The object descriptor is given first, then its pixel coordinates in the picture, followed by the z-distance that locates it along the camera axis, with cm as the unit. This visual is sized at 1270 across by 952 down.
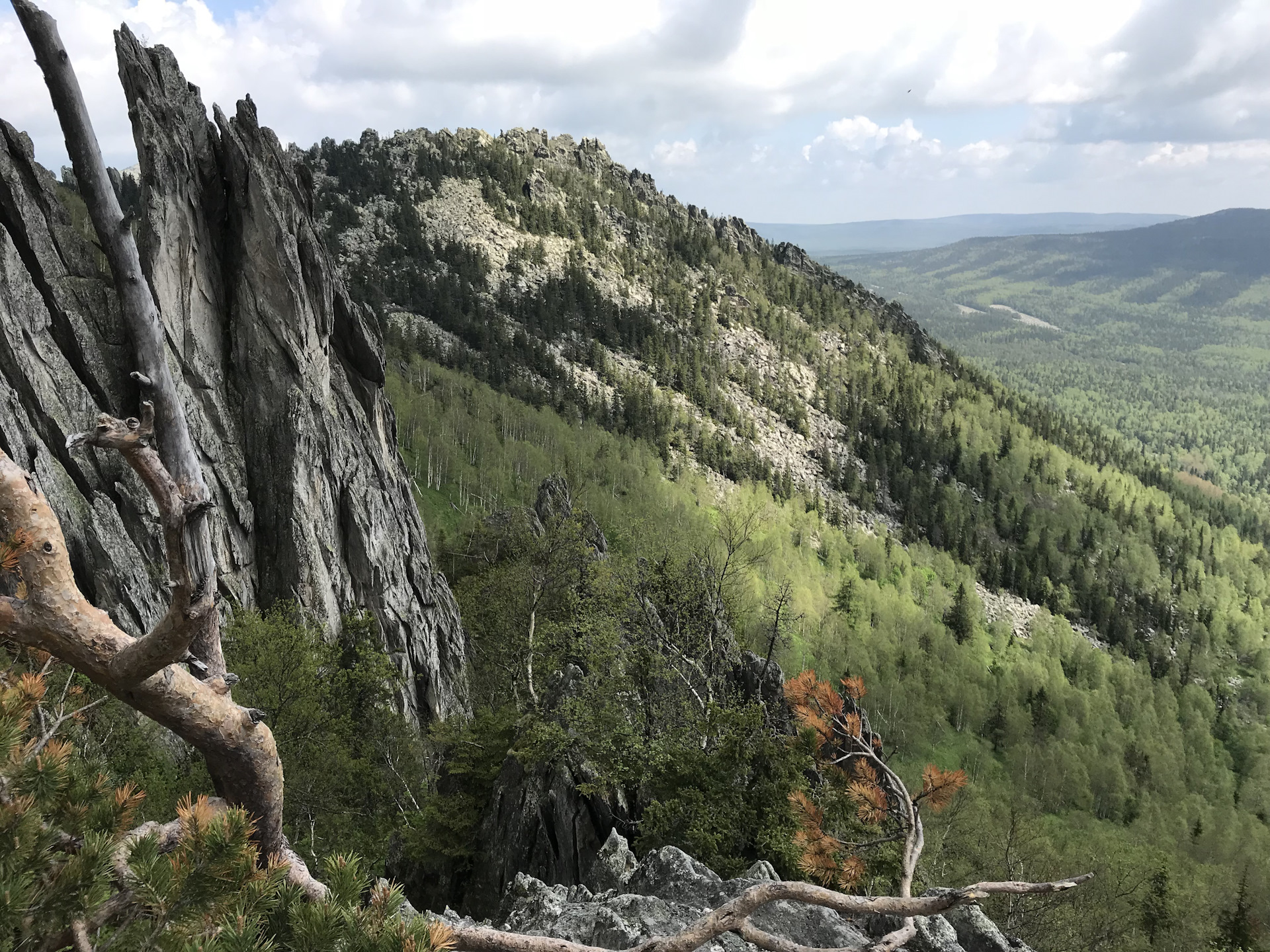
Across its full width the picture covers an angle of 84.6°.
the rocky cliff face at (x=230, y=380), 2761
